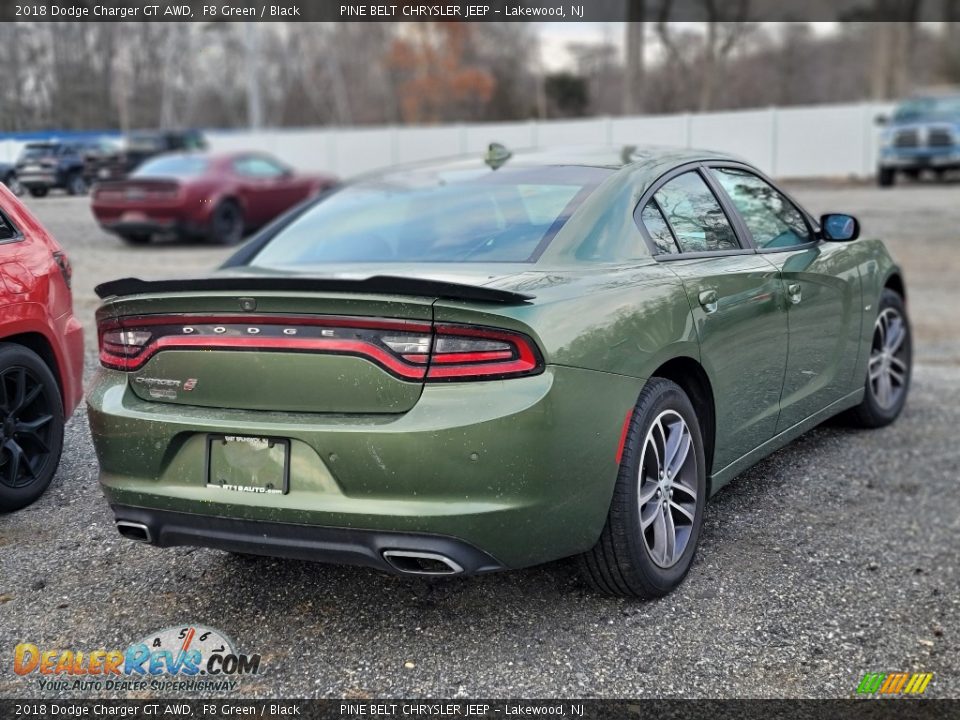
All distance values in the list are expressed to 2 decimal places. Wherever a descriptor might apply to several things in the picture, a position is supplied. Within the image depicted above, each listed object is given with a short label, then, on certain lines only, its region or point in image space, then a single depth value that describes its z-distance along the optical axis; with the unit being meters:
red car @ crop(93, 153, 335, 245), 8.29
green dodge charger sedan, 2.94
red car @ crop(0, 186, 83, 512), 4.19
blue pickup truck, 23.92
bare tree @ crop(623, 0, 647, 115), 29.58
